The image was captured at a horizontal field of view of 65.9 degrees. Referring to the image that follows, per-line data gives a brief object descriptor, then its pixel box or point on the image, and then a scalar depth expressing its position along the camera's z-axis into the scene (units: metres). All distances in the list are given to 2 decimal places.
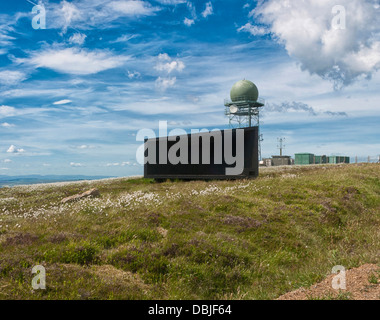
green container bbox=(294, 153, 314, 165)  85.75
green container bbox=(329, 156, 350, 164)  90.75
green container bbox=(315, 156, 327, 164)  89.81
